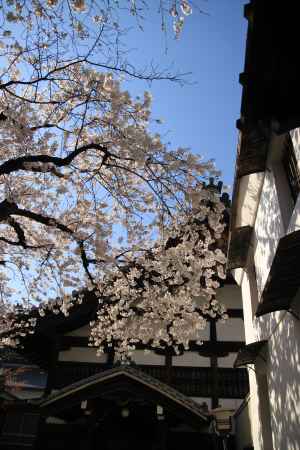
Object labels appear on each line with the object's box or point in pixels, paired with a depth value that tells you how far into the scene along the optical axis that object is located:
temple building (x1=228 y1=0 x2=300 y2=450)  3.03
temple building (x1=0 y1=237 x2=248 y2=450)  9.13
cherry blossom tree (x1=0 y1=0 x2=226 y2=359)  5.87
